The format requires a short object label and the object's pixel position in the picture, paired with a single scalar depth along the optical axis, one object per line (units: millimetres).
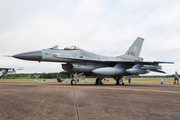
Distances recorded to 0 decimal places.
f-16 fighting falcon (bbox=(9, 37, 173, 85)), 13172
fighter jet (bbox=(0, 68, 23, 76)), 45750
